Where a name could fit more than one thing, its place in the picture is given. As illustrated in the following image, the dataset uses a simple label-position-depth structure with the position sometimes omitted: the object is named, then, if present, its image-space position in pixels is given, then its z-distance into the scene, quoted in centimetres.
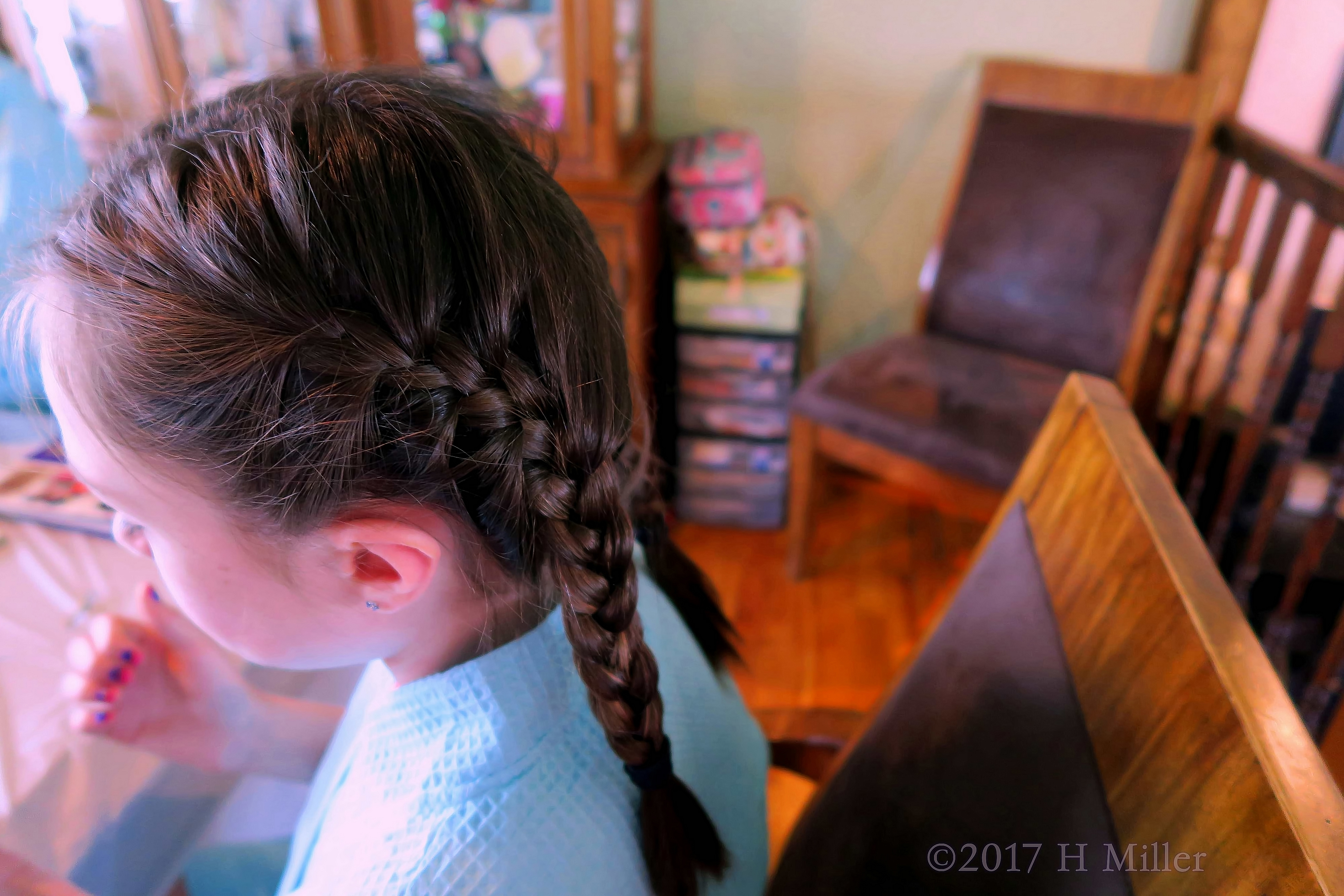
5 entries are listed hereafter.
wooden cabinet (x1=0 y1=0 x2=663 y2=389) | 148
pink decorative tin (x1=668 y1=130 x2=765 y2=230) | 172
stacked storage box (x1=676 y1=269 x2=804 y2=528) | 176
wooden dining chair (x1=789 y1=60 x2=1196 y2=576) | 153
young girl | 40
